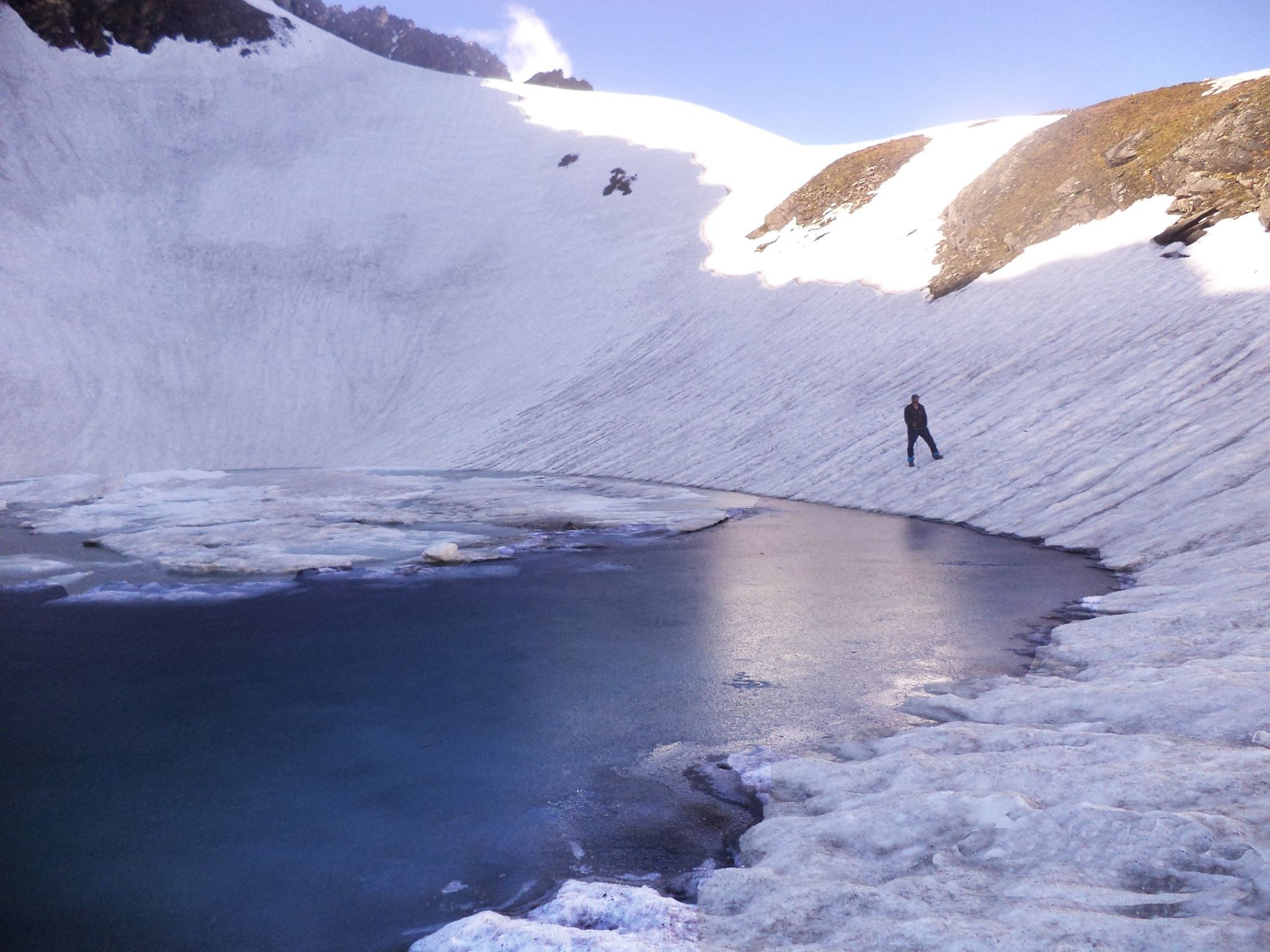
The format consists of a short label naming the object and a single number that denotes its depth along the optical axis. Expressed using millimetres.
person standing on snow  14938
